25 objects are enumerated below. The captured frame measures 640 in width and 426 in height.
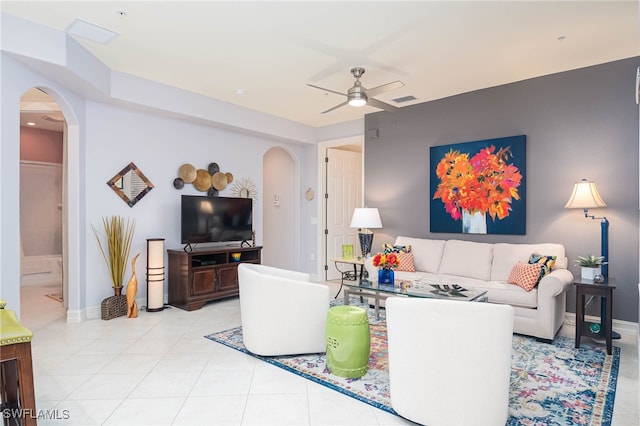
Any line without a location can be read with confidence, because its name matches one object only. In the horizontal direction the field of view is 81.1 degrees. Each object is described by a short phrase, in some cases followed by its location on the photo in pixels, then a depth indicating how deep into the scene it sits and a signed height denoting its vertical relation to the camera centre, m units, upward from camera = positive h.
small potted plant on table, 3.49 -0.54
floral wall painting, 4.49 +0.29
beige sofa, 3.45 -0.72
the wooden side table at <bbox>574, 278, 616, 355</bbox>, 3.21 -0.88
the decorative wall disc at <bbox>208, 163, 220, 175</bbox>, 5.46 +0.63
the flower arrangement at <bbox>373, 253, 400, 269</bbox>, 3.77 -0.52
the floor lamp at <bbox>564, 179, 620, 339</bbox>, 3.63 +0.06
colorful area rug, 2.26 -1.23
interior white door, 6.84 +0.22
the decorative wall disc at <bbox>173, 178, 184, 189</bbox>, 5.08 +0.39
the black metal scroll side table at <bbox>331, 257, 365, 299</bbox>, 5.07 -0.70
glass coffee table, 3.29 -0.75
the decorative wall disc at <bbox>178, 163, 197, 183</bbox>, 5.12 +0.53
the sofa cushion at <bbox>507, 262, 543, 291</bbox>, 3.62 -0.65
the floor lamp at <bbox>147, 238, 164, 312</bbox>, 4.52 -0.74
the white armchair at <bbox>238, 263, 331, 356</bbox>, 2.96 -0.83
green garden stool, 2.68 -0.95
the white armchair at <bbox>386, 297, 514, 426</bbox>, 1.87 -0.77
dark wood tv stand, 4.65 -0.84
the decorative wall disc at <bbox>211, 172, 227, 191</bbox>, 5.46 +0.44
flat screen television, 4.84 -0.11
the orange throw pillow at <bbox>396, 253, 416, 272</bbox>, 4.78 -0.68
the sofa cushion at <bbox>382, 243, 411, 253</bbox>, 4.90 -0.51
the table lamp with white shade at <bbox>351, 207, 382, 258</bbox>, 5.27 -0.12
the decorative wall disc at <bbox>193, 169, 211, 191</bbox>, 5.30 +0.43
